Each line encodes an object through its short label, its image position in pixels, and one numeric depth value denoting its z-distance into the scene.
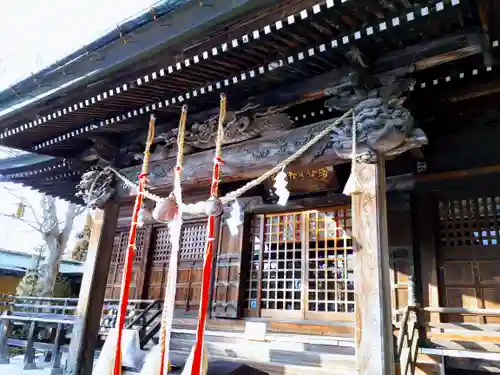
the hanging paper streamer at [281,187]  3.98
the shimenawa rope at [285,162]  4.14
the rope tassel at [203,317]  3.51
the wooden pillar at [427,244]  5.67
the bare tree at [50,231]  14.02
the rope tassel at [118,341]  4.42
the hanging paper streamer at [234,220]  4.12
